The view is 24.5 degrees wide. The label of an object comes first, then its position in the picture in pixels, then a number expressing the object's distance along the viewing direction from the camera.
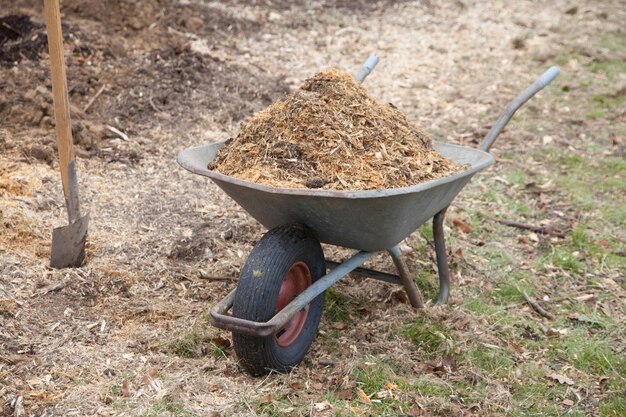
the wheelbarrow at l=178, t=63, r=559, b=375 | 6.05
